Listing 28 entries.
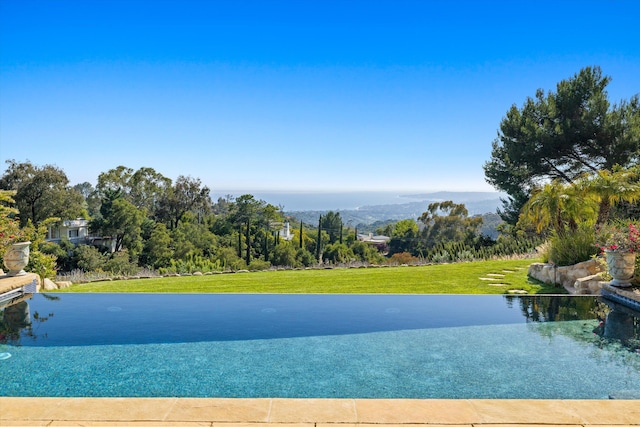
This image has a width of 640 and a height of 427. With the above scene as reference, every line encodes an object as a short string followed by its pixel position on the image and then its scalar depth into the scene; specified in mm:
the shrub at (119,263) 28009
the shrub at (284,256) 32469
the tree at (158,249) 31788
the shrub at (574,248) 8914
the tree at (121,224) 34156
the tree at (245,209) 41438
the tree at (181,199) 41656
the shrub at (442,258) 16344
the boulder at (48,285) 9095
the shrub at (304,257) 33094
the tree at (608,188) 10234
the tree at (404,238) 46094
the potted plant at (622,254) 6652
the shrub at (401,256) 33984
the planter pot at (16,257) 7988
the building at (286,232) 48781
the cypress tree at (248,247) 31266
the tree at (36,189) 29625
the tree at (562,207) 9969
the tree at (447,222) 43031
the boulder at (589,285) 7766
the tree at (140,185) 41469
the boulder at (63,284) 9717
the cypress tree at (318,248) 35612
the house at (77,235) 34512
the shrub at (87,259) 29400
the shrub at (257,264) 27088
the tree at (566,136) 20797
